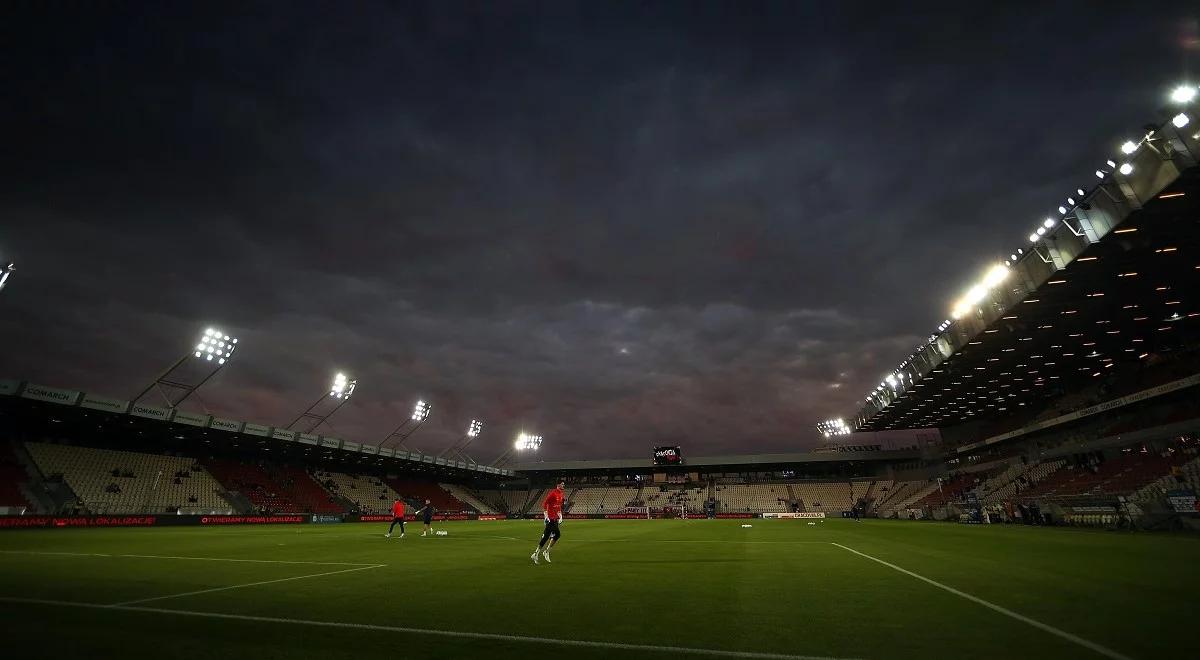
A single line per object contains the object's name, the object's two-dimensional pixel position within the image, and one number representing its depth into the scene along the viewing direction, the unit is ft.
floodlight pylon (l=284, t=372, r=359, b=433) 164.66
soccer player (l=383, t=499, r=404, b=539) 85.49
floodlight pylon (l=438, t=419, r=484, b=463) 234.17
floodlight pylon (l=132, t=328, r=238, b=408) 122.93
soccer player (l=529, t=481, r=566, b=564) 45.90
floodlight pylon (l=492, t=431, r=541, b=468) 259.19
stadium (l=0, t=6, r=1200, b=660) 20.11
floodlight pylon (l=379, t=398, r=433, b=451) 200.23
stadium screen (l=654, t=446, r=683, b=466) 281.13
